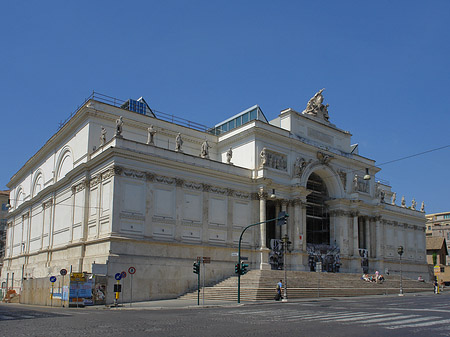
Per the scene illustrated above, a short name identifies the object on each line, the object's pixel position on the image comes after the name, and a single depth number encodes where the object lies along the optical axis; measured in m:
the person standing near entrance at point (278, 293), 34.91
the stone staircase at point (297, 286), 36.34
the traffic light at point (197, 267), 32.84
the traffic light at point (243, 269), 34.06
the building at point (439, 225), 113.62
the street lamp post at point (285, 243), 34.61
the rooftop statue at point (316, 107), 53.66
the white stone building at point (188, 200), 37.53
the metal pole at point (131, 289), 33.71
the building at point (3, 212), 84.94
